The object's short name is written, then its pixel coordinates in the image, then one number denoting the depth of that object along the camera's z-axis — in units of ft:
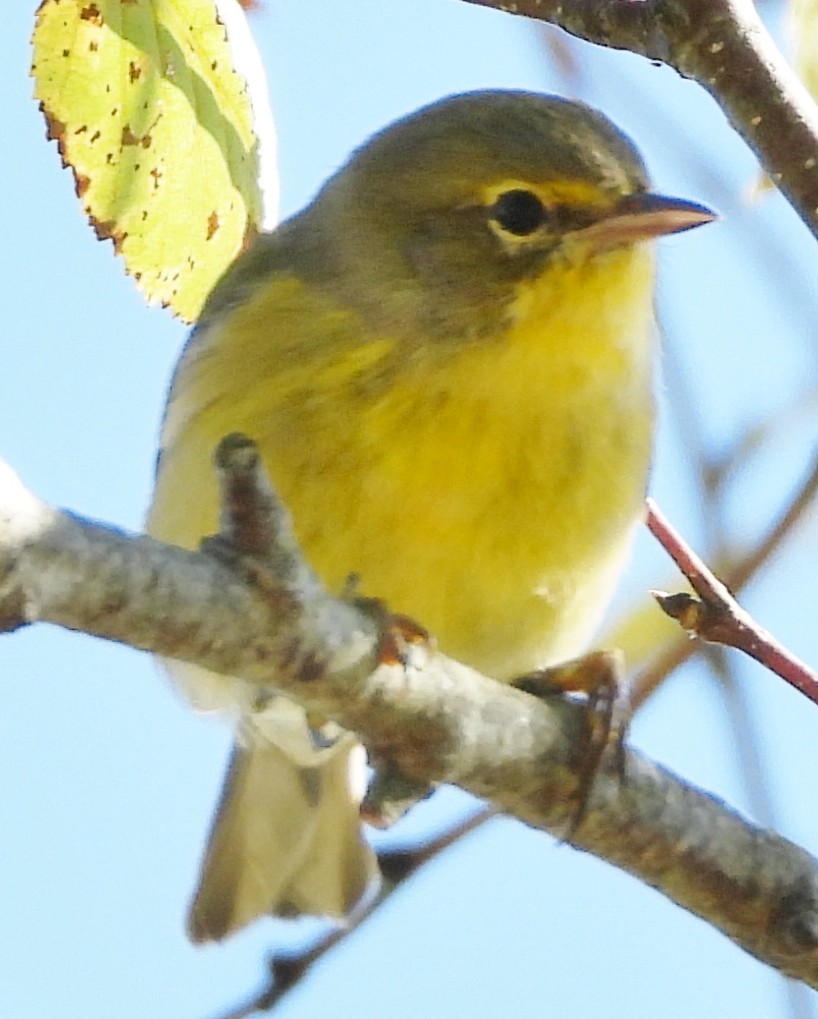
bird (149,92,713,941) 16.49
